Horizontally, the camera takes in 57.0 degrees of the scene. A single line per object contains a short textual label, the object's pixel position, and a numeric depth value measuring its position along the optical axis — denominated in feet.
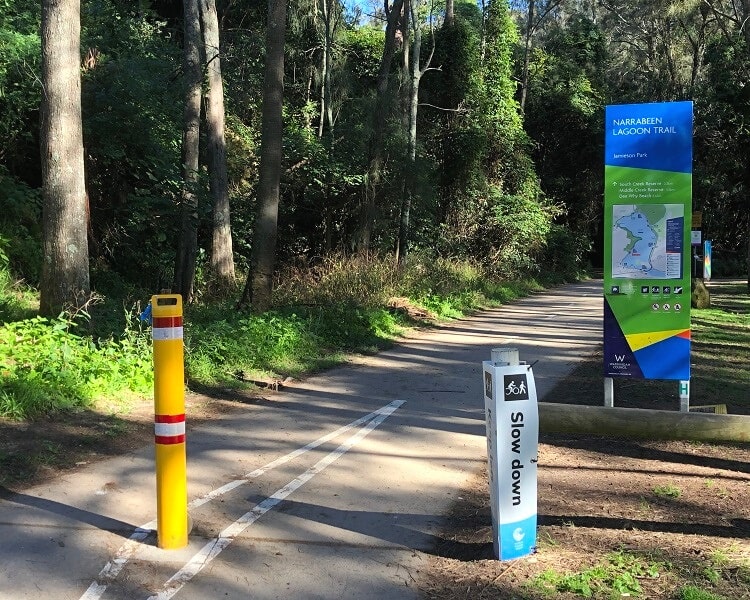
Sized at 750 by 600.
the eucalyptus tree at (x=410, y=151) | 72.28
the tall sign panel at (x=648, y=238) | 21.91
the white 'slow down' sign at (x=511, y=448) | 12.75
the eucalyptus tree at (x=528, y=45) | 125.08
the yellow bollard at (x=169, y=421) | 13.05
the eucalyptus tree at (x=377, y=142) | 67.77
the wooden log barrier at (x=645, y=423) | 18.94
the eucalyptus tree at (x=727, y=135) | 80.38
